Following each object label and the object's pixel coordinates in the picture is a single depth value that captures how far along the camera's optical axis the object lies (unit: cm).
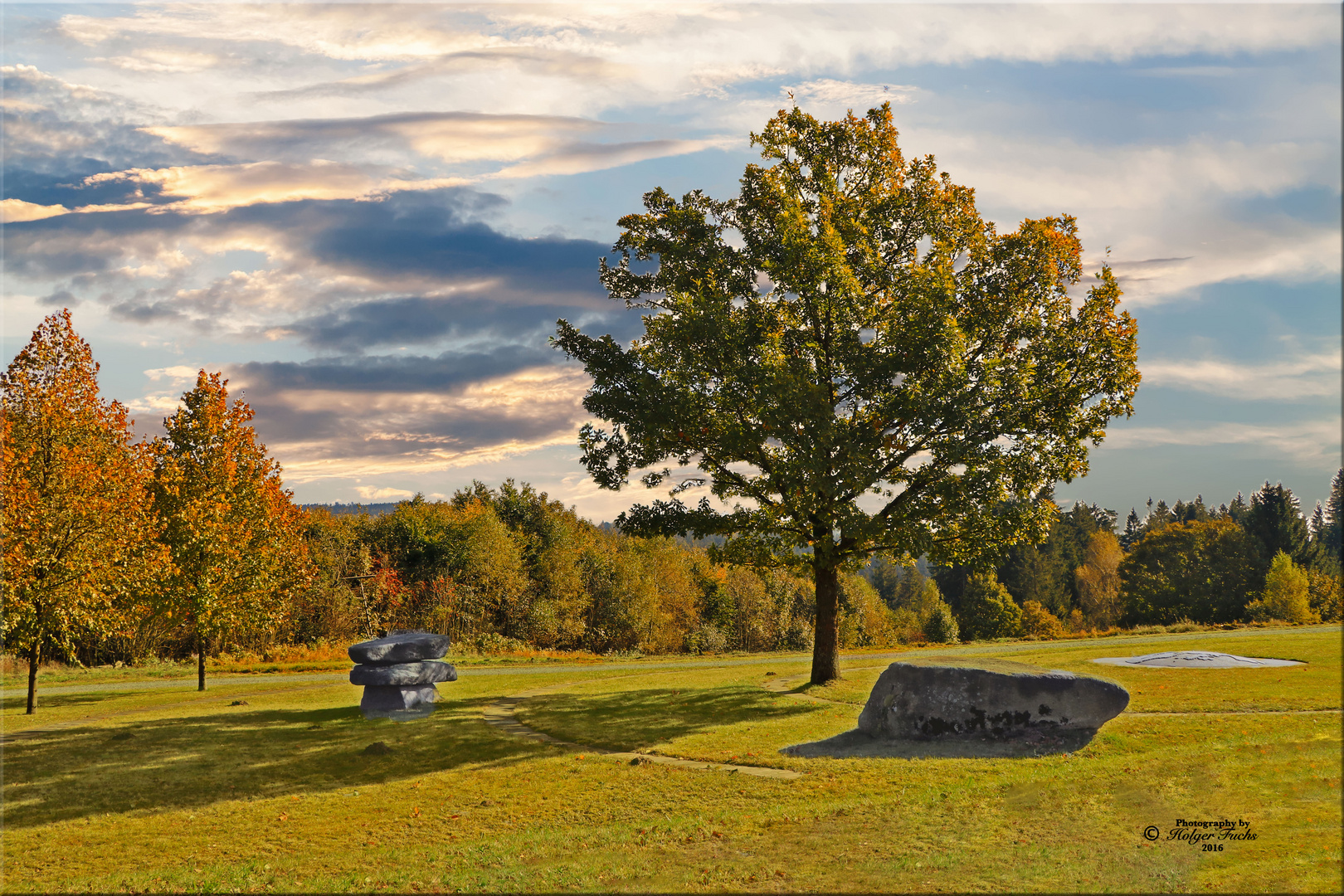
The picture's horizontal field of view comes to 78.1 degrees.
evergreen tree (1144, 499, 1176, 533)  12916
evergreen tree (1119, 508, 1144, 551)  13762
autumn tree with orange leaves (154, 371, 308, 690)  2780
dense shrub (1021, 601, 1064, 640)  9350
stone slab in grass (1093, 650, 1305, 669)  2586
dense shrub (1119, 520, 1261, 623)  8119
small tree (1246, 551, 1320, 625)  6912
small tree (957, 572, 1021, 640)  9288
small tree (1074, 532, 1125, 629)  10356
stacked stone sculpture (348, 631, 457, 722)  2336
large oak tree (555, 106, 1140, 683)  2236
